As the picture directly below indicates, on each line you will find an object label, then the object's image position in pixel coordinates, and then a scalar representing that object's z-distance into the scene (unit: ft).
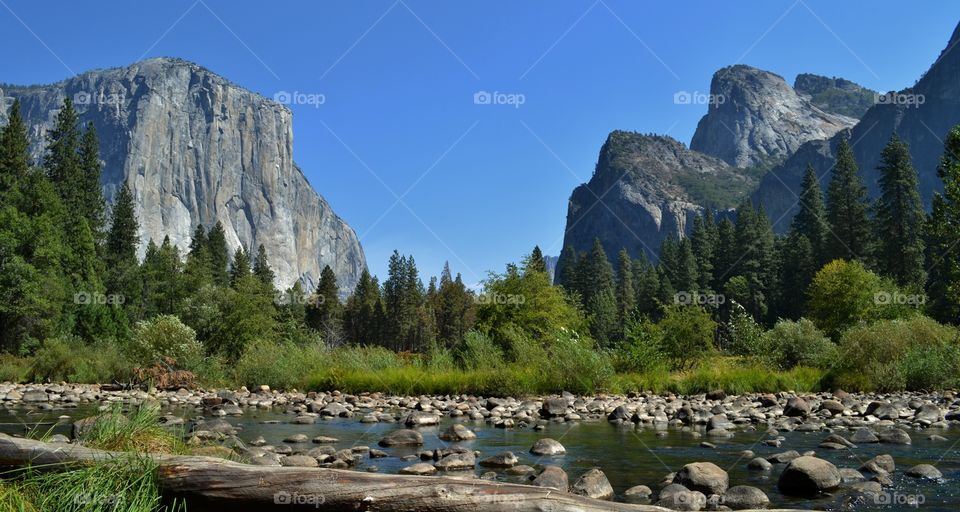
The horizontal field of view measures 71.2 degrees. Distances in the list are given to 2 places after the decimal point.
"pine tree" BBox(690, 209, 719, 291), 269.85
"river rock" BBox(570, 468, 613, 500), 24.43
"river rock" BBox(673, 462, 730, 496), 24.73
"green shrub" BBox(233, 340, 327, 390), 81.35
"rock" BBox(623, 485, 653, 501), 24.29
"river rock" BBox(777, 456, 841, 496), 25.03
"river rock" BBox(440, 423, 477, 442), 40.52
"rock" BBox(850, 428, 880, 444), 37.55
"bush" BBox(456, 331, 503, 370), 75.10
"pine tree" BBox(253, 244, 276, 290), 276.00
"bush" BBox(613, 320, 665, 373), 77.20
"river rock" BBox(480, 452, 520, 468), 30.45
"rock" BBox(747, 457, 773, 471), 29.71
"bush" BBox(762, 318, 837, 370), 86.74
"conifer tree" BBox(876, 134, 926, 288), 177.06
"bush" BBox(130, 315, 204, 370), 89.81
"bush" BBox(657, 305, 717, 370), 93.61
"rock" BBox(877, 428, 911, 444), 36.96
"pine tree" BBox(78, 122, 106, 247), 181.47
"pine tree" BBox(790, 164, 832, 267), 230.07
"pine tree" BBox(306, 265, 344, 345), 309.22
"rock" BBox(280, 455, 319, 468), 27.99
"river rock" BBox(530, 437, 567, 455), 34.45
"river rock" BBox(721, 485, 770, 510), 22.86
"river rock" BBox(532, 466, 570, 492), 25.13
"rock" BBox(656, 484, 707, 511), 22.96
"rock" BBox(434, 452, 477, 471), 30.20
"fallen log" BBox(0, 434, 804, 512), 11.79
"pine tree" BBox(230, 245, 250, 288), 266.36
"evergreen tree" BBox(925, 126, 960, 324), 76.59
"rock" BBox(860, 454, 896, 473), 28.14
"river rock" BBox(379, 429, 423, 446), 38.06
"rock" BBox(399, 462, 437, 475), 28.04
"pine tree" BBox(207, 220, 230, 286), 245.04
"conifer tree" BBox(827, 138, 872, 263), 200.44
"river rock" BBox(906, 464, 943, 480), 27.03
